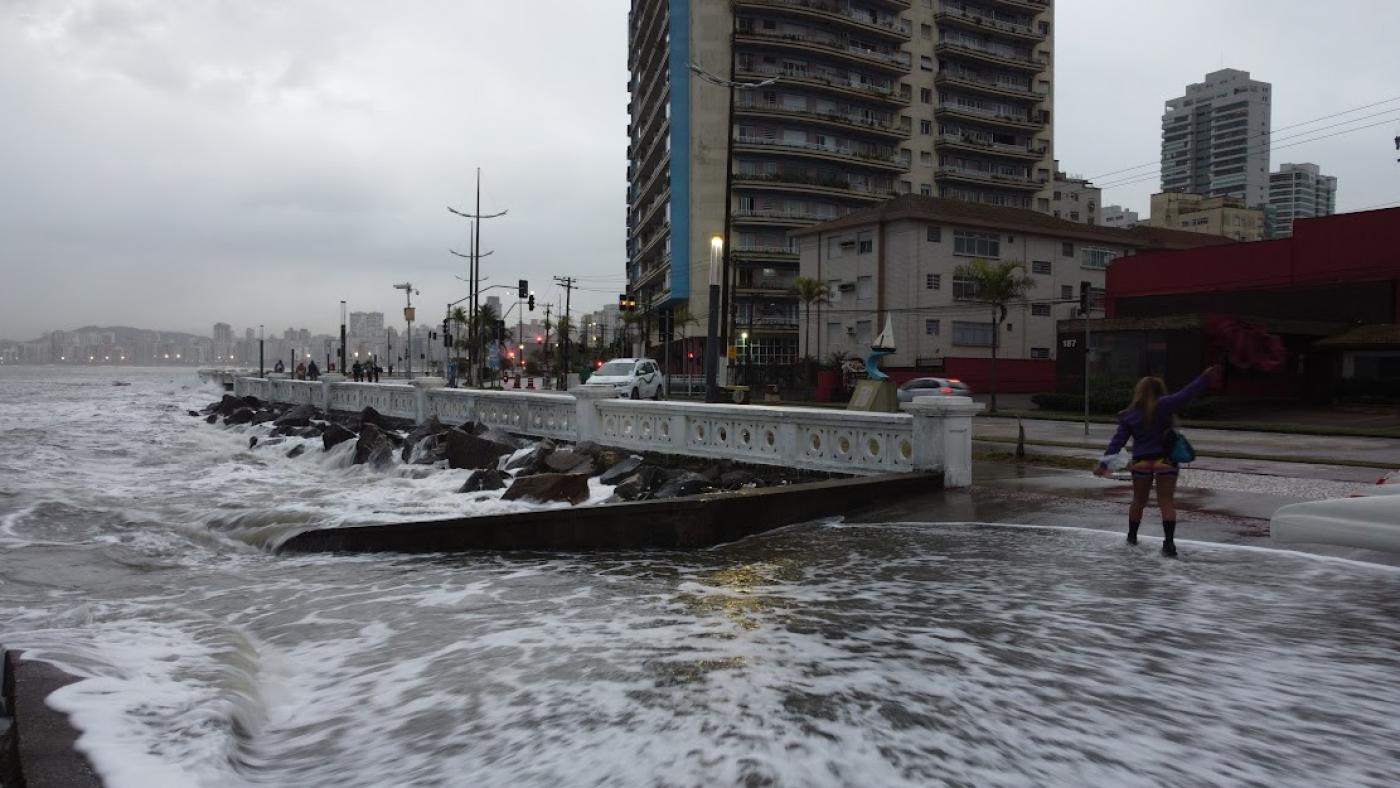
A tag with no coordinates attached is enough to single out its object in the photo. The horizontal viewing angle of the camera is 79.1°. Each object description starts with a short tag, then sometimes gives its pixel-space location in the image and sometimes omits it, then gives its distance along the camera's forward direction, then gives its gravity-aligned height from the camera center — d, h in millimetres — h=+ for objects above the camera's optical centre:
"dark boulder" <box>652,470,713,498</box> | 12039 -1603
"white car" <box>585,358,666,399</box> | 30844 -119
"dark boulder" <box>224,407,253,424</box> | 32188 -1904
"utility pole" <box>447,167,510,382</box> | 44403 +6053
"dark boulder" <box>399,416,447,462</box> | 19156 -1517
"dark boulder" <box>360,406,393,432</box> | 24880 -1451
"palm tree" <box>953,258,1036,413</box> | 38594 +4457
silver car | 29719 -308
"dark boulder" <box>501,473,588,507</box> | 12320 -1700
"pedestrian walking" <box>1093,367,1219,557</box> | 7215 -528
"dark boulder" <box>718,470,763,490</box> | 12359 -1532
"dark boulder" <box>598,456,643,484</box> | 13742 -1599
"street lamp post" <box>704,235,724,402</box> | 16973 +657
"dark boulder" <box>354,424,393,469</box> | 18406 -1753
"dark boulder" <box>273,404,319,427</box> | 27234 -1604
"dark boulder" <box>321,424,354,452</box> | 20594 -1654
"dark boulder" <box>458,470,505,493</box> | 14577 -1904
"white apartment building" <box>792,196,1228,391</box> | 48812 +6307
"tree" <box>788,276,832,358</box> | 50438 +5229
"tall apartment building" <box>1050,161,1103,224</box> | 98562 +21736
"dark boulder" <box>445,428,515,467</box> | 17000 -1615
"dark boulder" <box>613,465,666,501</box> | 12398 -1650
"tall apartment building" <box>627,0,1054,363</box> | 64875 +21037
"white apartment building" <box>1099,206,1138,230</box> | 154750 +30703
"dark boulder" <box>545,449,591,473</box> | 14648 -1536
